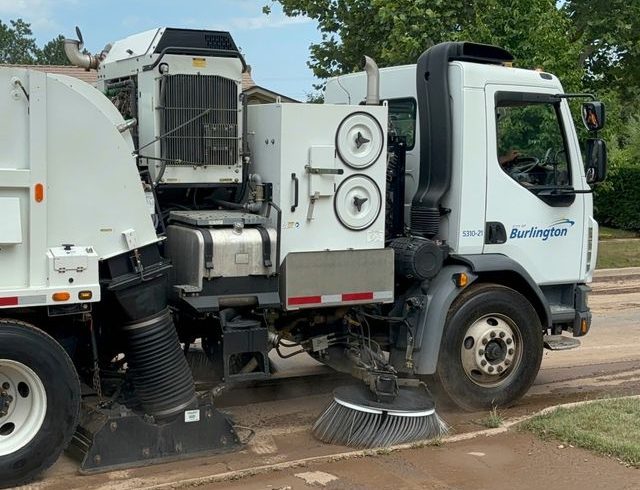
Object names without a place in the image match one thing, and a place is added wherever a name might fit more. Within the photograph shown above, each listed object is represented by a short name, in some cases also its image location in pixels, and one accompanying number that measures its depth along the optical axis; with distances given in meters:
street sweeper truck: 5.18
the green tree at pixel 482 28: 14.62
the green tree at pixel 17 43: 78.00
